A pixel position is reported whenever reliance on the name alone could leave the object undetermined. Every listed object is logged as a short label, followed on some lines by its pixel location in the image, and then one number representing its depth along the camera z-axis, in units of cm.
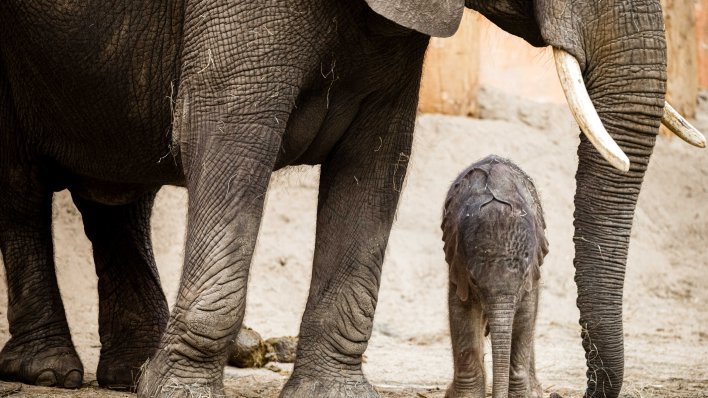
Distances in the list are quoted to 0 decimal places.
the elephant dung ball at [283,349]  1867
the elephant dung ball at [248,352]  1773
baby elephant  1323
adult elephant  1252
